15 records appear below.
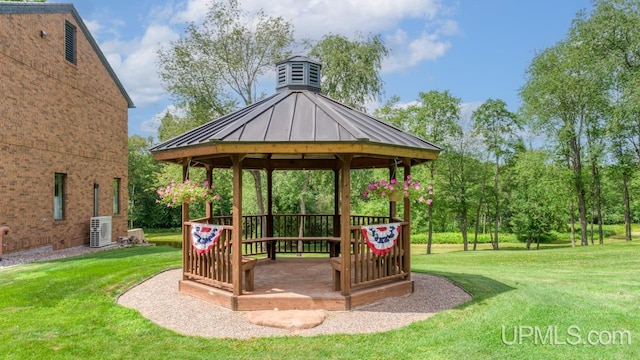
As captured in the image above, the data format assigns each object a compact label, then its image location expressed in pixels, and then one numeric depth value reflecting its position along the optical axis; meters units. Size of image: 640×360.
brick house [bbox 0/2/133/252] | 12.40
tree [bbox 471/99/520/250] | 25.88
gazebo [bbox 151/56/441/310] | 6.08
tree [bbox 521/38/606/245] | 22.25
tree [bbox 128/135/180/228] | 37.59
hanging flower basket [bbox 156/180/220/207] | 7.00
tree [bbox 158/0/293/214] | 20.03
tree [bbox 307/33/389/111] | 20.88
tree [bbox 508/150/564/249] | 25.75
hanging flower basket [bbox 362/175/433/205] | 6.88
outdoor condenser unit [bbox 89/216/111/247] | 15.95
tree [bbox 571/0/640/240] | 19.73
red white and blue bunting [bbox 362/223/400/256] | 6.66
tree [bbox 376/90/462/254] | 24.94
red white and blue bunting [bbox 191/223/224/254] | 6.66
